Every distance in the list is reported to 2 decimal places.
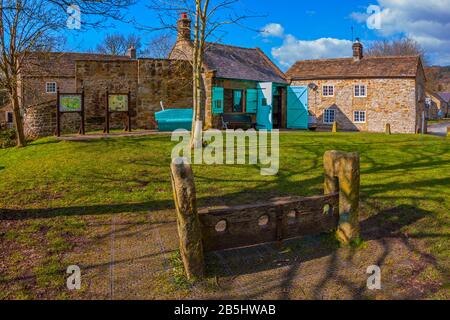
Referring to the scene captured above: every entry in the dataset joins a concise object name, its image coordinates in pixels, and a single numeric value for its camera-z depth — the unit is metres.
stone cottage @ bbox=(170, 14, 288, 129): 20.16
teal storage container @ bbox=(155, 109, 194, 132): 18.19
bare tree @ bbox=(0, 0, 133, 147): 14.55
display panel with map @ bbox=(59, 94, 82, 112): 15.97
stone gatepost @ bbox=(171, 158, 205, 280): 3.94
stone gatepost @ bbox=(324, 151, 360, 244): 4.92
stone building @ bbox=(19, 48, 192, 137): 18.78
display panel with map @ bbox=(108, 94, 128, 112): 17.41
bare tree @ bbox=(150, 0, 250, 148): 11.23
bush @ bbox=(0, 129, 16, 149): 17.75
